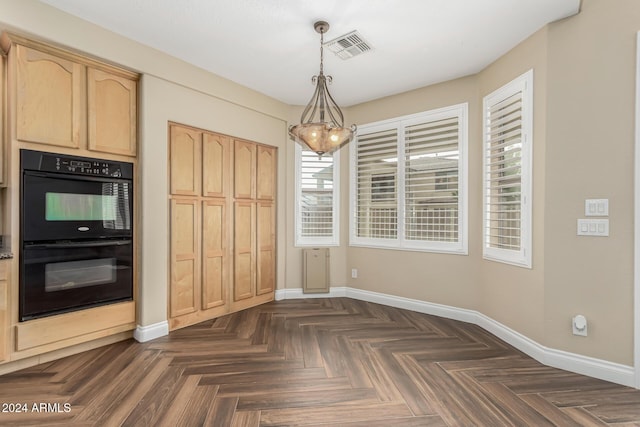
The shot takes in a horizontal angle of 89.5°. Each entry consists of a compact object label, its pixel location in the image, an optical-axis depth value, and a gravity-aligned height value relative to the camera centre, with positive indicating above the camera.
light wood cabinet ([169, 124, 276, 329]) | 3.45 -0.16
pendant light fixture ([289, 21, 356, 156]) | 2.65 +0.66
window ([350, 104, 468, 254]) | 3.78 +0.37
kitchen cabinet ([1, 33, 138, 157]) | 2.46 +0.94
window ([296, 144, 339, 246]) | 4.68 +0.18
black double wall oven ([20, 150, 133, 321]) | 2.50 -0.19
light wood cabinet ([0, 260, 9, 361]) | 2.36 -0.73
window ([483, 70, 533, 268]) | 2.88 +0.39
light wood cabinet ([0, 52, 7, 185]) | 2.50 +0.83
